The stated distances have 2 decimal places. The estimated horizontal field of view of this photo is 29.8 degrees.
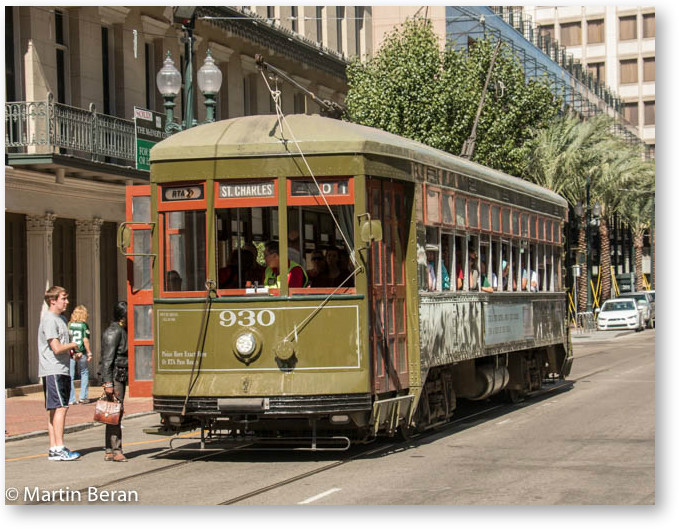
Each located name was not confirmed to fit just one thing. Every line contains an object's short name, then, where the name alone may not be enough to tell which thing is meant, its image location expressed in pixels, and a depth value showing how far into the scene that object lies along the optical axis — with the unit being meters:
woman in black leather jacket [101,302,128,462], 13.70
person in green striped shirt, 21.53
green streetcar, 12.84
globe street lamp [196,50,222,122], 20.66
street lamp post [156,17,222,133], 20.45
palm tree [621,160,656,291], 51.97
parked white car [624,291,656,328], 54.04
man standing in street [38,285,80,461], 13.66
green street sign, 19.64
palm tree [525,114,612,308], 47.78
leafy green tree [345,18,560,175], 34.06
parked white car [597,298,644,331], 50.62
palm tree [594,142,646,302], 50.22
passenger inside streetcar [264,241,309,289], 13.10
